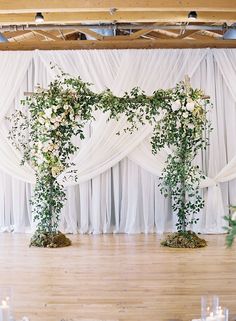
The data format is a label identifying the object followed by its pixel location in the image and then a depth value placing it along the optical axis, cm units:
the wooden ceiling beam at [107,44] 732
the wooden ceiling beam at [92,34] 749
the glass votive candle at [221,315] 297
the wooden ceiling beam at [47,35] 764
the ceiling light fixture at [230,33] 710
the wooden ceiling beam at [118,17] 593
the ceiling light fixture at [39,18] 562
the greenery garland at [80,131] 606
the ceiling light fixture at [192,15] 572
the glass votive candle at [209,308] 299
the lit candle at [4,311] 318
